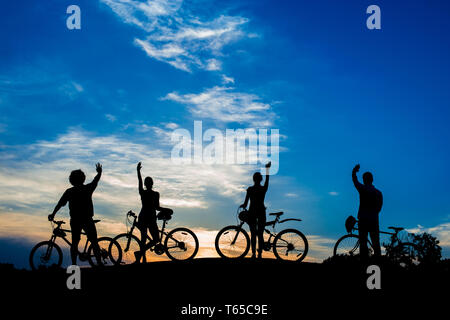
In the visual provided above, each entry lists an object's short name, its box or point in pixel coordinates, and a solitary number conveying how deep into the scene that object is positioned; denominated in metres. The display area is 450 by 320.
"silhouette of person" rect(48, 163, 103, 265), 11.02
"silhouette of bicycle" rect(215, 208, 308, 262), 12.23
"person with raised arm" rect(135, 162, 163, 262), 12.15
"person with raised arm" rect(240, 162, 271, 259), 11.63
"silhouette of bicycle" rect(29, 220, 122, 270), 12.33
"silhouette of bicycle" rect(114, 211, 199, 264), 12.83
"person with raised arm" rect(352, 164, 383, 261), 11.41
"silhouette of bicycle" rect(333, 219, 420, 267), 12.62
